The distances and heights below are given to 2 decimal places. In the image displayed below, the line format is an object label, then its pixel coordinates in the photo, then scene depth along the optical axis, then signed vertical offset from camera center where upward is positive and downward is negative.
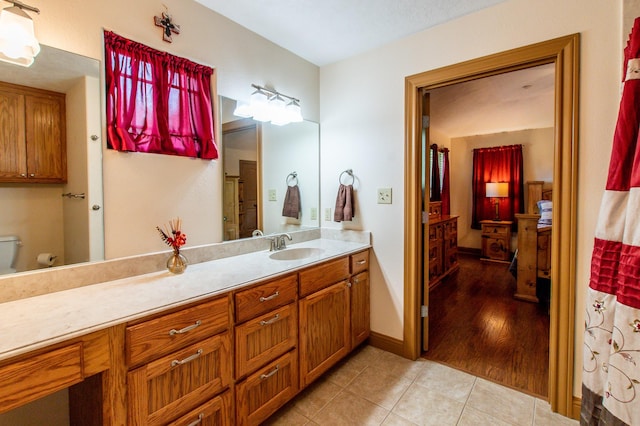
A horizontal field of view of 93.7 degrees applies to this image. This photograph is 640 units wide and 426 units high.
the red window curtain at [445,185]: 5.31 +0.38
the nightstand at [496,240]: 5.10 -0.58
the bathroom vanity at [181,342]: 0.93 -0.52
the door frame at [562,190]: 1.60 +0.09
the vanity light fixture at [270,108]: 2.05 +0.71
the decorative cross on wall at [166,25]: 1.61 +0.99
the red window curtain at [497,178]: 5.22 +0.51
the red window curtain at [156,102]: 1.47 +0.57
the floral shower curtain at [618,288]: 1.16 -0.35
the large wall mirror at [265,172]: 2.00 +0.26
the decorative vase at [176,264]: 1.55 -0.30
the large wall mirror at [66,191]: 1.23 +0.07
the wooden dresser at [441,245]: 3.82 -0.54
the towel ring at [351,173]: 2.49 +0.27
